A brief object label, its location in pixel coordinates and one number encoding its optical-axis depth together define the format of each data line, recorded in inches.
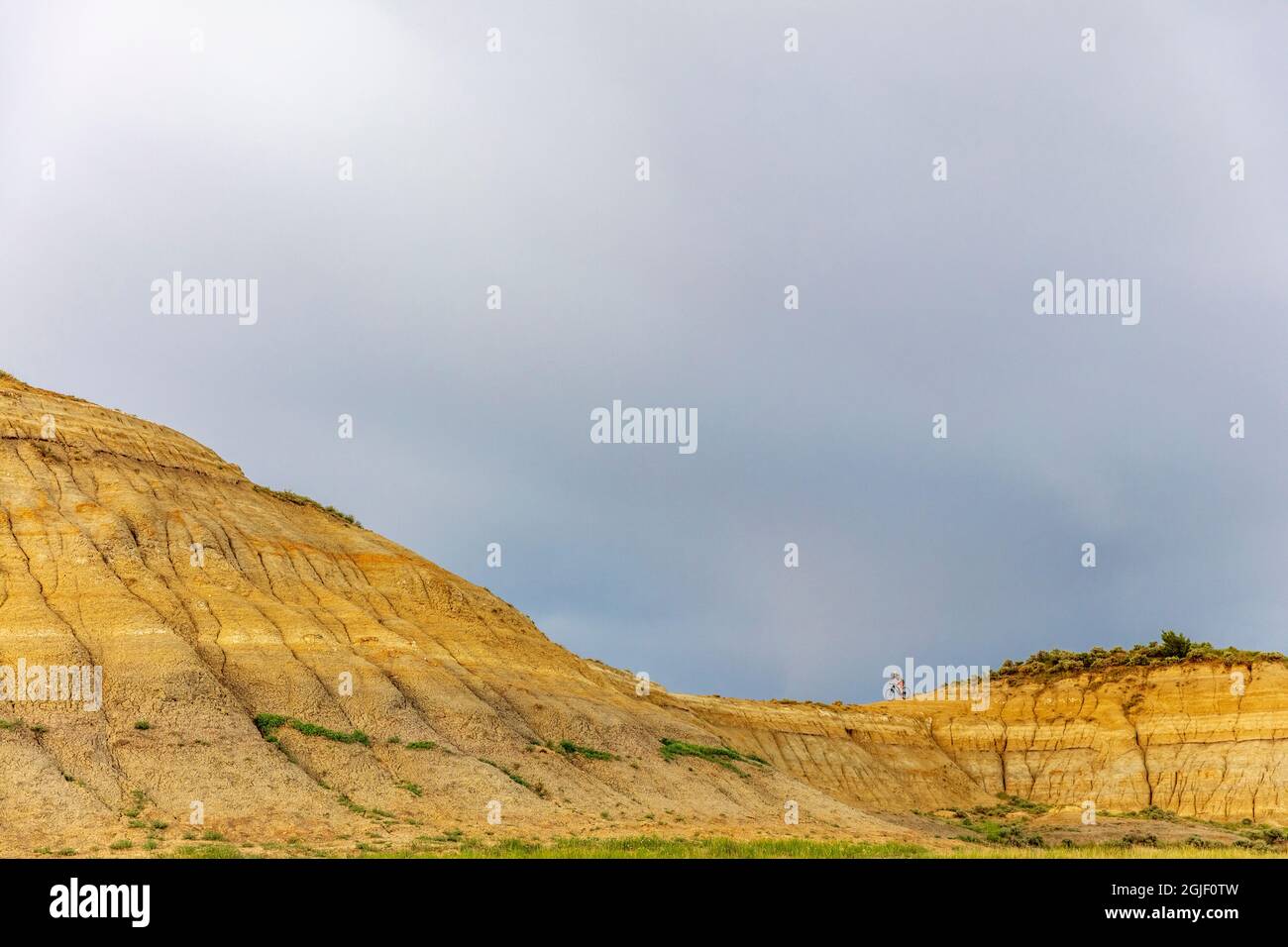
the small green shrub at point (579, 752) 1626.5
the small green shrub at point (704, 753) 1779.0
